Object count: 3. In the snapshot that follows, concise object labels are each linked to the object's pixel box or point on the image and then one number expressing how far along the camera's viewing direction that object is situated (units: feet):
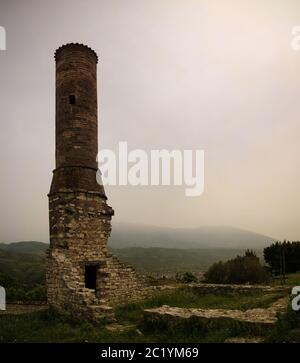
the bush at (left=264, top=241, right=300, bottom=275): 96.73
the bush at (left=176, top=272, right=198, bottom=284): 78.59
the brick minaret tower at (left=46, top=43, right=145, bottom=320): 50.60
